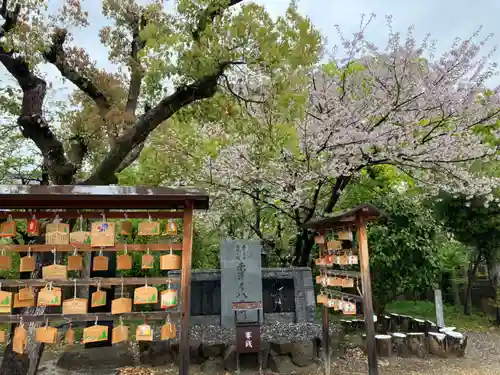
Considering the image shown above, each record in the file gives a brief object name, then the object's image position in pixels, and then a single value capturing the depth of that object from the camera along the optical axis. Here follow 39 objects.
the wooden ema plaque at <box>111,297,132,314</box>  4.26
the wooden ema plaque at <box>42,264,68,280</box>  4.29
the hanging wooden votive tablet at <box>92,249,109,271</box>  4.58
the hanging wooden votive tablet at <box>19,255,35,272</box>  4.43
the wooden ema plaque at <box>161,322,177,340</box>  4.32
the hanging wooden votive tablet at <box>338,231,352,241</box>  6.38
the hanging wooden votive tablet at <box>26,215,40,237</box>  4.50
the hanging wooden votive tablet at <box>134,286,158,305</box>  4.30
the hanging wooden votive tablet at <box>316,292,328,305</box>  6.89
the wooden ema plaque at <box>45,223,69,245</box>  4.39
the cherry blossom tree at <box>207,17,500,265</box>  8.49
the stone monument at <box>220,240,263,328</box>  9.13
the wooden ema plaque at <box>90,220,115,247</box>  4.36
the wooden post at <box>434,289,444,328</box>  9.51
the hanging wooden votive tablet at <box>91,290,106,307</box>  4.38
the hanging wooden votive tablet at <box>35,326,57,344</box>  4.25
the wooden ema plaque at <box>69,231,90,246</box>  4.44
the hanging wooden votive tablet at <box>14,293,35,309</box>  4.33
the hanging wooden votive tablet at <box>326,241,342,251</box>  6.65
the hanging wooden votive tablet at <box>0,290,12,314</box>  4.23
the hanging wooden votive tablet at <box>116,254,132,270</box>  4.59
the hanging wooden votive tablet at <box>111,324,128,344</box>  4.28
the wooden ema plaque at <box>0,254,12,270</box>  4.48
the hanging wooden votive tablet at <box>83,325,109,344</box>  4.22
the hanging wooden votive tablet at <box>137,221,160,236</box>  4.60
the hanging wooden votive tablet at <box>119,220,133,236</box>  4.83
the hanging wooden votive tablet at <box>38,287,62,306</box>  4.23
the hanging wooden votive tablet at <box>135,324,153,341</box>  4.32
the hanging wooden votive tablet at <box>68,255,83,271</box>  4.63
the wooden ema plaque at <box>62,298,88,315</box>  4.29
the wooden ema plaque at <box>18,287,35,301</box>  4.33
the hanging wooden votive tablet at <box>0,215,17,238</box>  4.52
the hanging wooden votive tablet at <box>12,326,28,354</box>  4.25
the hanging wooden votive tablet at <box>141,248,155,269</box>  4.72
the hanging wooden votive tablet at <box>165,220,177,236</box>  4.69
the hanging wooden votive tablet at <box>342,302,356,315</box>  6.00
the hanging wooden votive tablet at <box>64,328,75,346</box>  4.31
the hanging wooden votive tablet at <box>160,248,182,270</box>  4.42
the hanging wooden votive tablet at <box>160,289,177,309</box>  4.26
